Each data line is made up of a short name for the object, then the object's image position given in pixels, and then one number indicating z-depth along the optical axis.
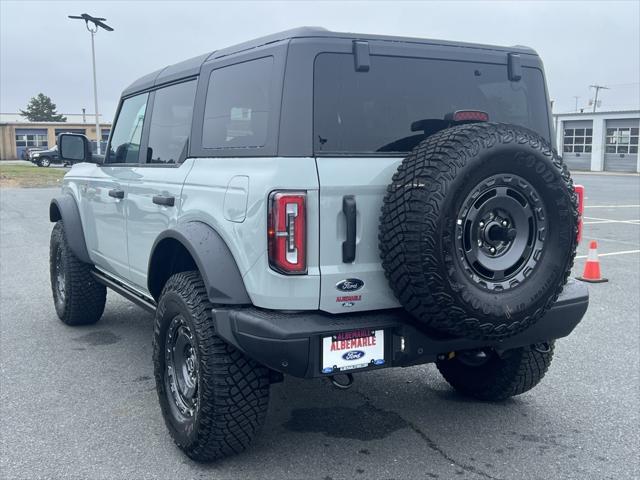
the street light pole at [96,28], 28.12
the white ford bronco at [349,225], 2.85
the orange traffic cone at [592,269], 7.81
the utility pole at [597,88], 76.12
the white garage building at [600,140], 45.25
